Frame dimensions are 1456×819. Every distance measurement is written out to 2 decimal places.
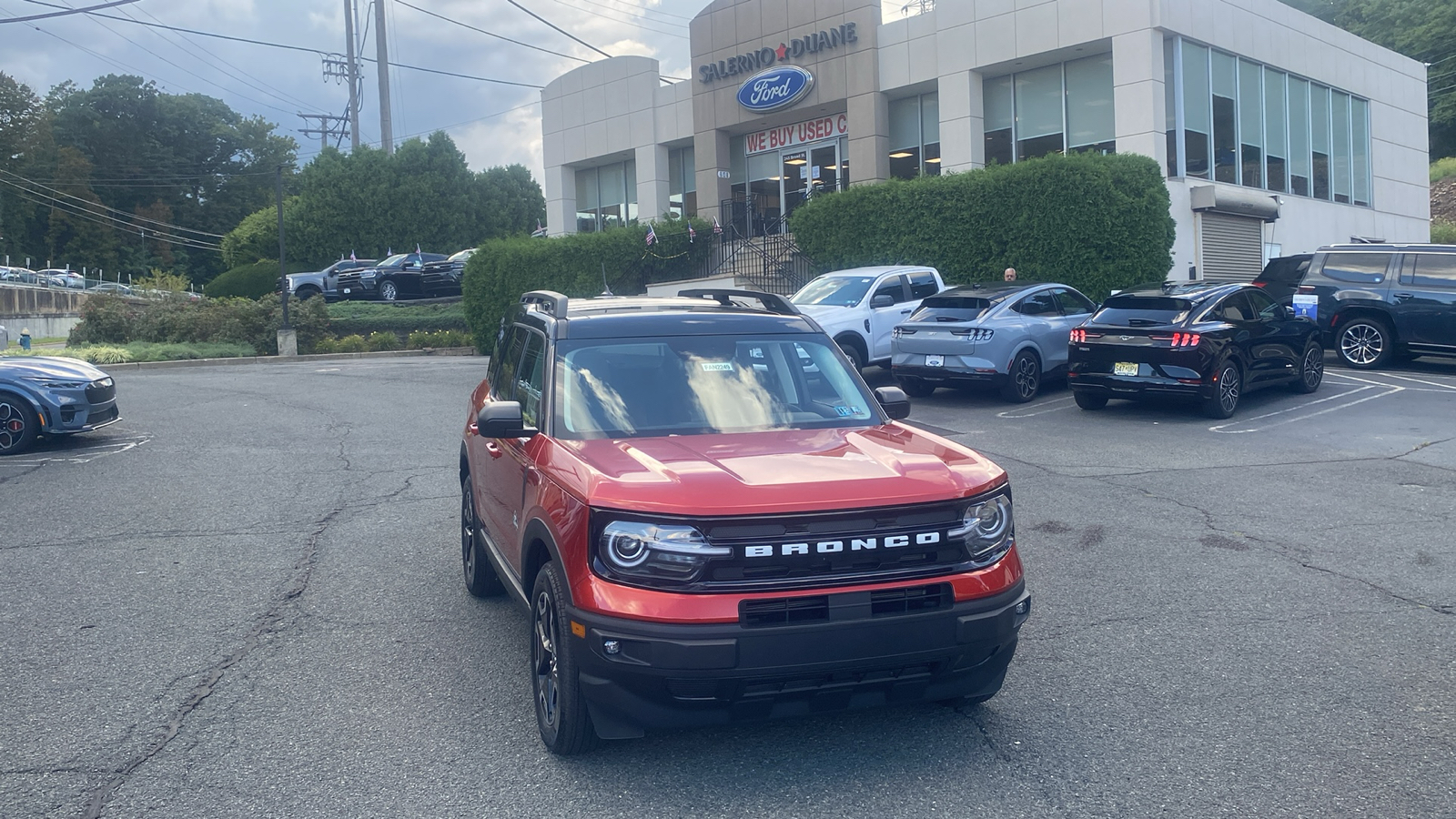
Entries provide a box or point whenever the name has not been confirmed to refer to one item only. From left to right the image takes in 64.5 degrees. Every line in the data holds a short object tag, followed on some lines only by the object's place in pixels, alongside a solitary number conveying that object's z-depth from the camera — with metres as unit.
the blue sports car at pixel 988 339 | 15.23
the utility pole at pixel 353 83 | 53.61
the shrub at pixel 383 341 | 34.25
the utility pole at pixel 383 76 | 48.16
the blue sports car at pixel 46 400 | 12.63
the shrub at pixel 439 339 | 33.97
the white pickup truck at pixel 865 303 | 17.09
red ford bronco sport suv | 3.93
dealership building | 24.83
